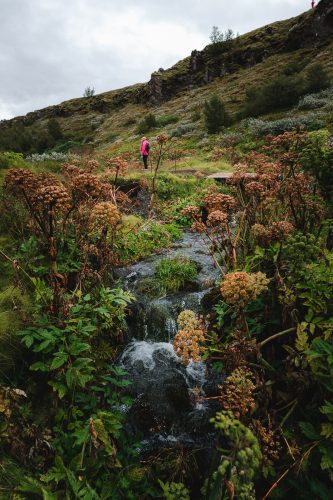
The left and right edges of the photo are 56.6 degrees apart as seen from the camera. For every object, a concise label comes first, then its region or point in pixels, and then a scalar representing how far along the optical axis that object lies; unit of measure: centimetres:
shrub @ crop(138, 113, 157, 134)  3528
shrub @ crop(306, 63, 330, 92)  2494
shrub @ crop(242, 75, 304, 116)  2575
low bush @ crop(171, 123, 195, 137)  2760
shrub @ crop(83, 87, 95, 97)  6771
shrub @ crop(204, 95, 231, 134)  2534
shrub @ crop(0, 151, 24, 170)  665
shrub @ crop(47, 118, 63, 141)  4209
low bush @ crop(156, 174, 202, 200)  1152
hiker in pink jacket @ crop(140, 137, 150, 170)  1371
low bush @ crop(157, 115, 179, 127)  3456
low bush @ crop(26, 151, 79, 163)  1338
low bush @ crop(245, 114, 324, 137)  1752
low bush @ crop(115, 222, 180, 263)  718
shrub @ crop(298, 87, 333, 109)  2147
